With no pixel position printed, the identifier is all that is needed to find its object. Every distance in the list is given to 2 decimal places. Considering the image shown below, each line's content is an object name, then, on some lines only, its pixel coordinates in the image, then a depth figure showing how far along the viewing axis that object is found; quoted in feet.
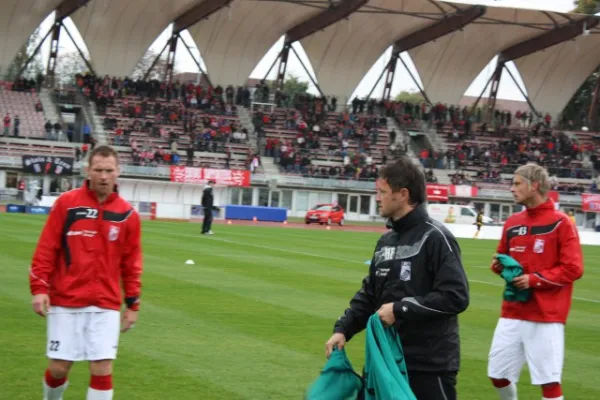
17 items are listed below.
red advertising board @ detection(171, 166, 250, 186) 169.48
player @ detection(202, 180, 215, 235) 105.09
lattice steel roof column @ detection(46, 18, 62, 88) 203.62
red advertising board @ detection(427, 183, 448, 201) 192.34
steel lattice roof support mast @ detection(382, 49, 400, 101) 230.23
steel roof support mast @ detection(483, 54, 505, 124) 239.71
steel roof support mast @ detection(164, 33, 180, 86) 212.23
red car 170.91
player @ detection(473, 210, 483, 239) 143.64
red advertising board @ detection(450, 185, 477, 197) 201.36
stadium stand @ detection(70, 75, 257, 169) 188.03
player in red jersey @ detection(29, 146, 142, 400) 20.97
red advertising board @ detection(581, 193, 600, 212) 199.52
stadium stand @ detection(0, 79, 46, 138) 180.24
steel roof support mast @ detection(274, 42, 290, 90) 222.28
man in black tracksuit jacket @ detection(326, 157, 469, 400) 17.04
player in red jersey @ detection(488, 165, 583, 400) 23.58
